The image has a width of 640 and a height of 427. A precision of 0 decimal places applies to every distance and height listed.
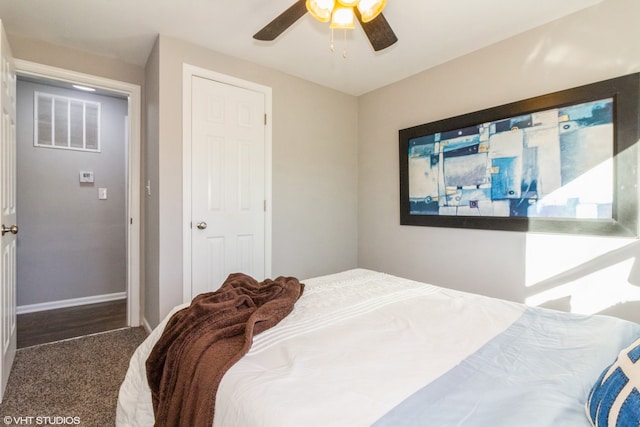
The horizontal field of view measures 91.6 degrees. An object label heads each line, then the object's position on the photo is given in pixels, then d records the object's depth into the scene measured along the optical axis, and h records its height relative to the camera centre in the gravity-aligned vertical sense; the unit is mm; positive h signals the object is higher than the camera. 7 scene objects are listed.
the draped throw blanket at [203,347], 913 -457
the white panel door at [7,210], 1760 +2
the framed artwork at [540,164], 1876 +335
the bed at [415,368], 719 -465
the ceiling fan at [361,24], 1582 +1001
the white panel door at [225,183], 2514 +236
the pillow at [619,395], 585 -374
